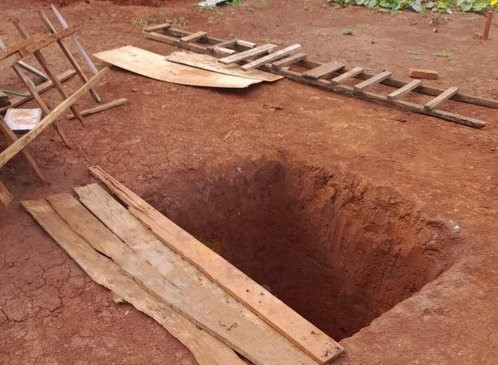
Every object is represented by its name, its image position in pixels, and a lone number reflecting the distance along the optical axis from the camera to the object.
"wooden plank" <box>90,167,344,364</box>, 3.29
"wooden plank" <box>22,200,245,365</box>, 3.25
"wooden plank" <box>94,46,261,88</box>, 6.88
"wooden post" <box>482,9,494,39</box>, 8.89
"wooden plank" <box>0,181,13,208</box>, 4.20
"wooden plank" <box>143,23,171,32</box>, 8.95
